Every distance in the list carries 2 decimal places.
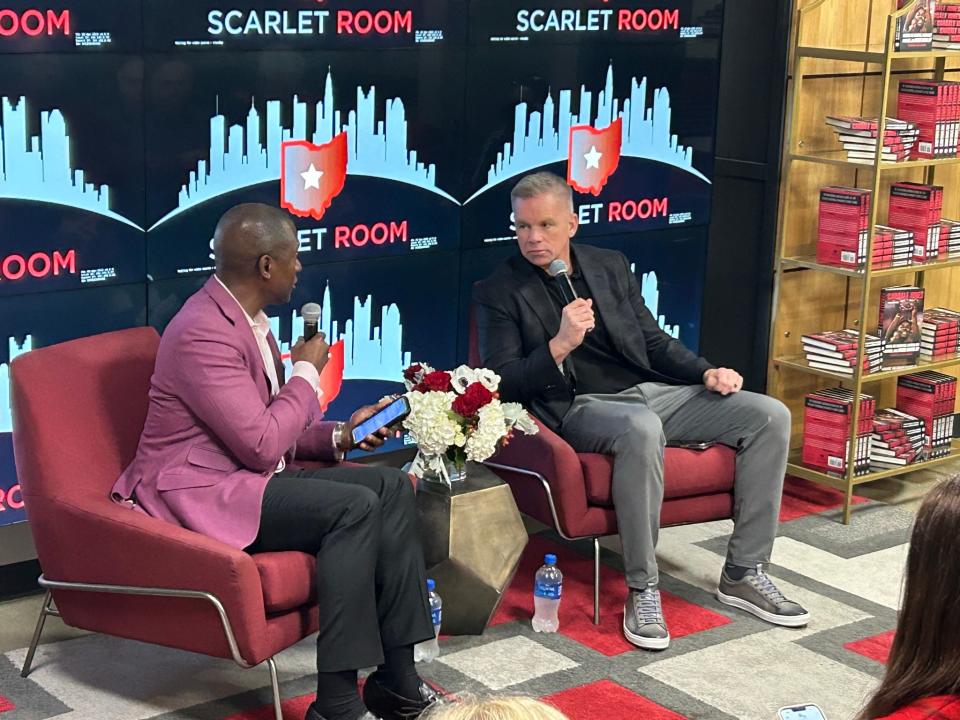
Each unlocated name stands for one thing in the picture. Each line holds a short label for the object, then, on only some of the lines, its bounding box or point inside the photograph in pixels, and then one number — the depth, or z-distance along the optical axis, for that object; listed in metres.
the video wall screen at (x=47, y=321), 4.40
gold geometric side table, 4.33
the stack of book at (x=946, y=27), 5.68
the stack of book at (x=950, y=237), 5.95
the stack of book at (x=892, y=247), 5.70
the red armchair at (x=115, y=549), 3.62
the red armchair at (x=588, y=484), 4.54
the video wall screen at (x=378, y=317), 5.03
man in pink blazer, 3.72
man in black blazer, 4.54
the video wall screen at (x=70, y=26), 4.18
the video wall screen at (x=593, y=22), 5.27
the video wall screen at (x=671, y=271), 5.87
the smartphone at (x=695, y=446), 4.78
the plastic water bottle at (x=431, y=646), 4.30
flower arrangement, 4.26
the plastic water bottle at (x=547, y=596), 4.50
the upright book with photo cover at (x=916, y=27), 5.54
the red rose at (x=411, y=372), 4.41
